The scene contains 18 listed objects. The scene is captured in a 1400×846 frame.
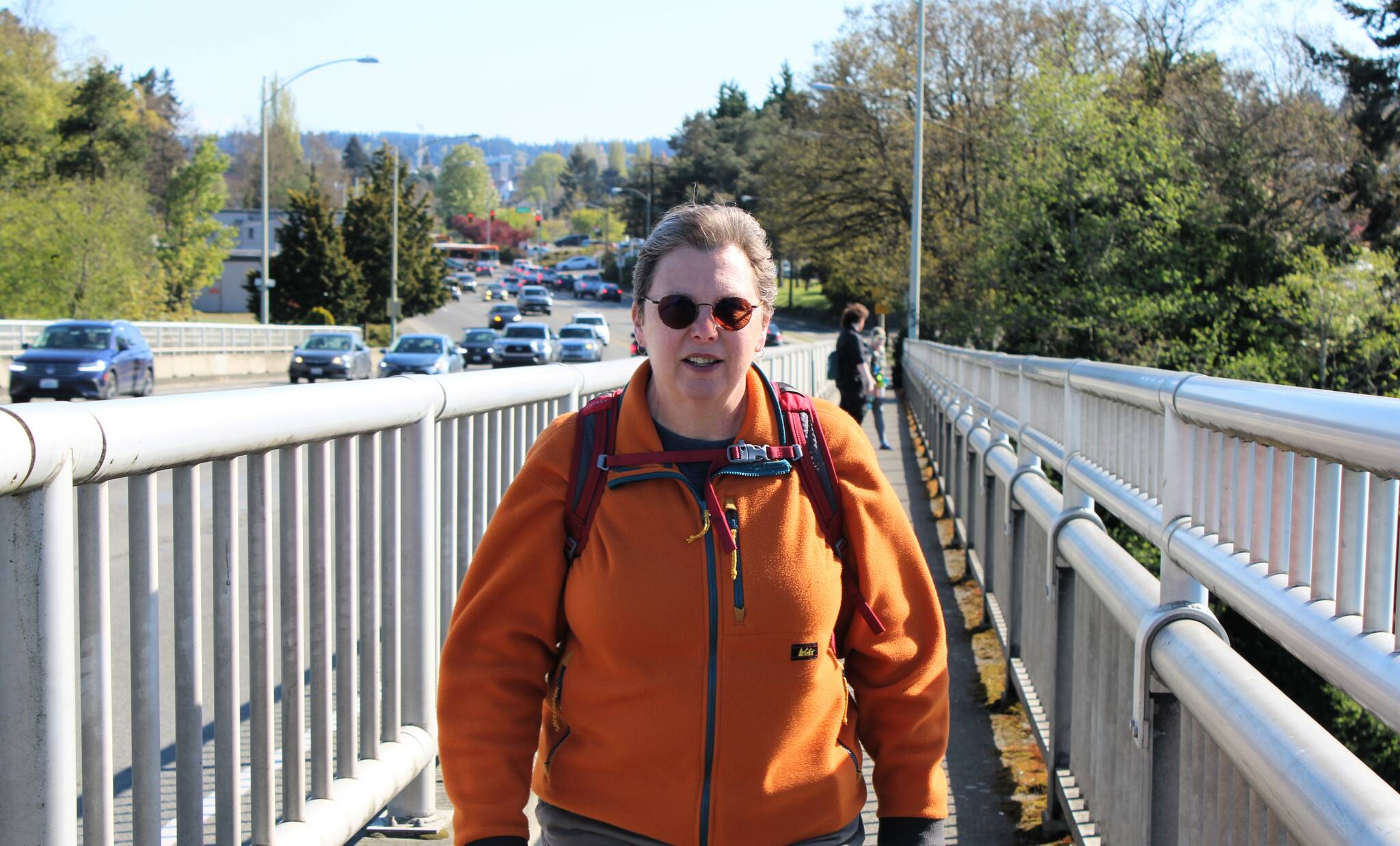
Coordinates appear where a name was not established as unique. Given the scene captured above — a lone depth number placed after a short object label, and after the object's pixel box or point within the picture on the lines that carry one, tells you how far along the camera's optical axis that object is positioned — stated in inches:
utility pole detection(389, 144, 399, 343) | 2322.8
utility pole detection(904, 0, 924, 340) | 1380.4
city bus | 6663.4
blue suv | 1010.7
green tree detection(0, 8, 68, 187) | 2279.8
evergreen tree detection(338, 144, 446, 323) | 2765.7
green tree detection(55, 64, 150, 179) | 2422.5
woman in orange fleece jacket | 100.1
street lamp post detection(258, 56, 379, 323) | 1600.6
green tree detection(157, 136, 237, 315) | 3112.7
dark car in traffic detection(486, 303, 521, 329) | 2765.7
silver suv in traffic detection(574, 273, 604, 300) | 4530.0
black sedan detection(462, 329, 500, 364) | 1898.4
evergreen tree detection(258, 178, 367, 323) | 2516.0
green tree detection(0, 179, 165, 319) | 1628.9
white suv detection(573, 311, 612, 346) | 2519.7
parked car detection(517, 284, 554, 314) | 3634.4
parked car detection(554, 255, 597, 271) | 5856.3
